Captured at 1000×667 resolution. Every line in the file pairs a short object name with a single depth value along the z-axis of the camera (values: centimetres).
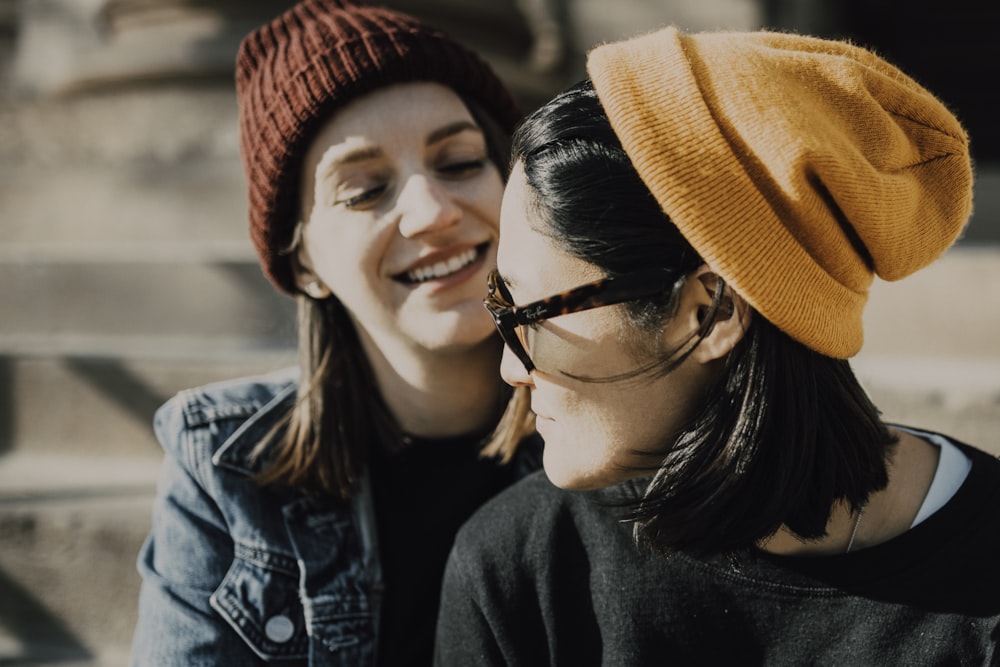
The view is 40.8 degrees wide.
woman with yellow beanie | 62
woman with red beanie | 83
